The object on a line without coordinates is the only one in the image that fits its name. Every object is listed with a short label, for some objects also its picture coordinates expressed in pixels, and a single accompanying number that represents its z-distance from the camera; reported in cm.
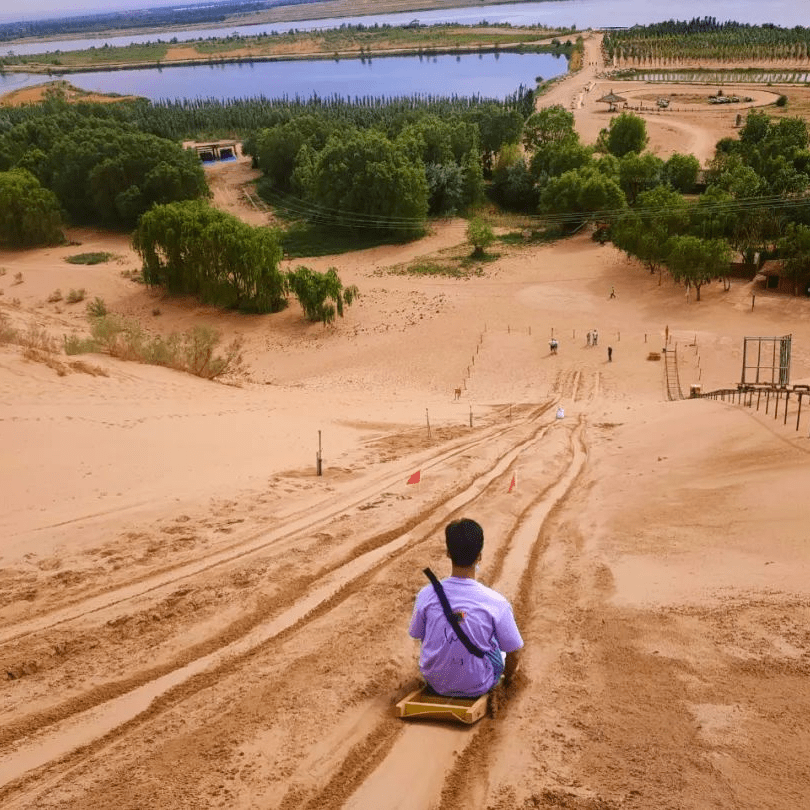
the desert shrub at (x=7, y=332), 1883
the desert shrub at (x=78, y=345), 1942
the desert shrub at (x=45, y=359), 1578
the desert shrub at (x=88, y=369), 1641
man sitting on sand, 471
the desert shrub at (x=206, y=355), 2239
